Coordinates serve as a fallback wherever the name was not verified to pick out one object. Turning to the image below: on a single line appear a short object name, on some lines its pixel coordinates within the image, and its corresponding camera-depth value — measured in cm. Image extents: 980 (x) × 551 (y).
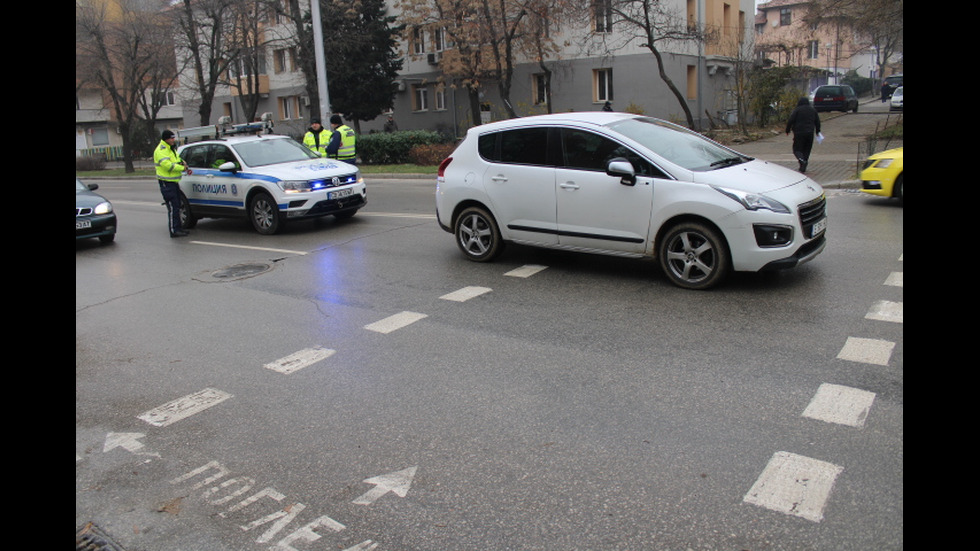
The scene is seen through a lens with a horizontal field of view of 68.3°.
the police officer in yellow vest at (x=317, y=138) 1614
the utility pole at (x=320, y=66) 2200
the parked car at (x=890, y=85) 5054
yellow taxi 1147
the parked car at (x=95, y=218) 1200
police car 1189
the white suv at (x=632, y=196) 676
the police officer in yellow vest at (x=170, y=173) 1239
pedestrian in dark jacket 1529
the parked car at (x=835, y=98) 3862
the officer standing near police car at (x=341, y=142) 1575
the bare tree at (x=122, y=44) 3259
